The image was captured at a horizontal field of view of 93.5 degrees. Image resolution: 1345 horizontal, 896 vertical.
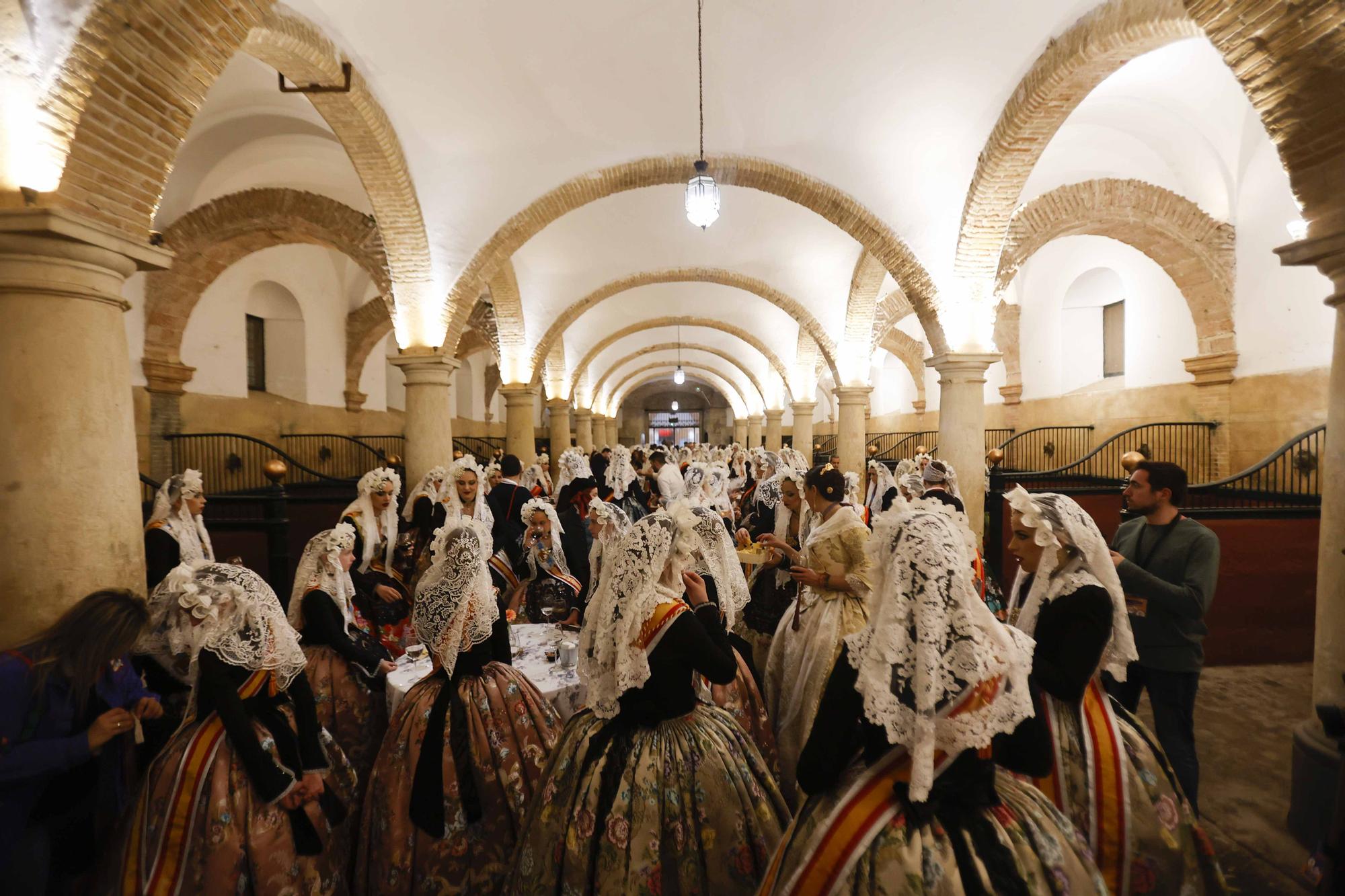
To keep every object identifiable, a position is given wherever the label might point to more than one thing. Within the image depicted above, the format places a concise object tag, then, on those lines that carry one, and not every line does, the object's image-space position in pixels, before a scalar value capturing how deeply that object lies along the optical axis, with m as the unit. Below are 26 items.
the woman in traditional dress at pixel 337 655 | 2.98
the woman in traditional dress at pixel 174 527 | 4.02
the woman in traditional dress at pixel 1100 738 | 2.09
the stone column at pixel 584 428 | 21.91
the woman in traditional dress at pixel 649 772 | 2.00
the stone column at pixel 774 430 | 22.06
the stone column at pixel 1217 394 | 9.39
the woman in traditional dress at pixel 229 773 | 2.15
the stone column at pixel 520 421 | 12.85
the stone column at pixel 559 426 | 16.70
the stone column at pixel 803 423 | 17.73
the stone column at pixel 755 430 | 28.00
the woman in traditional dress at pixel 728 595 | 2.64
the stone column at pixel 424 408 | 8.33
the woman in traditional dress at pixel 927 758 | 1.53
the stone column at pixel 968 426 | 7.81
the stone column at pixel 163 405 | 10.20
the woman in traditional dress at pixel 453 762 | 2.46
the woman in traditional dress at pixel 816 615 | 3.28
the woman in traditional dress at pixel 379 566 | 4.09
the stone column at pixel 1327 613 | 2.85
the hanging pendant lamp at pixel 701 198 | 6.66
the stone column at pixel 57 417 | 2.78
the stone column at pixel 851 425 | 12.77
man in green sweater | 2.91
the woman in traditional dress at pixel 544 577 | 4.23
